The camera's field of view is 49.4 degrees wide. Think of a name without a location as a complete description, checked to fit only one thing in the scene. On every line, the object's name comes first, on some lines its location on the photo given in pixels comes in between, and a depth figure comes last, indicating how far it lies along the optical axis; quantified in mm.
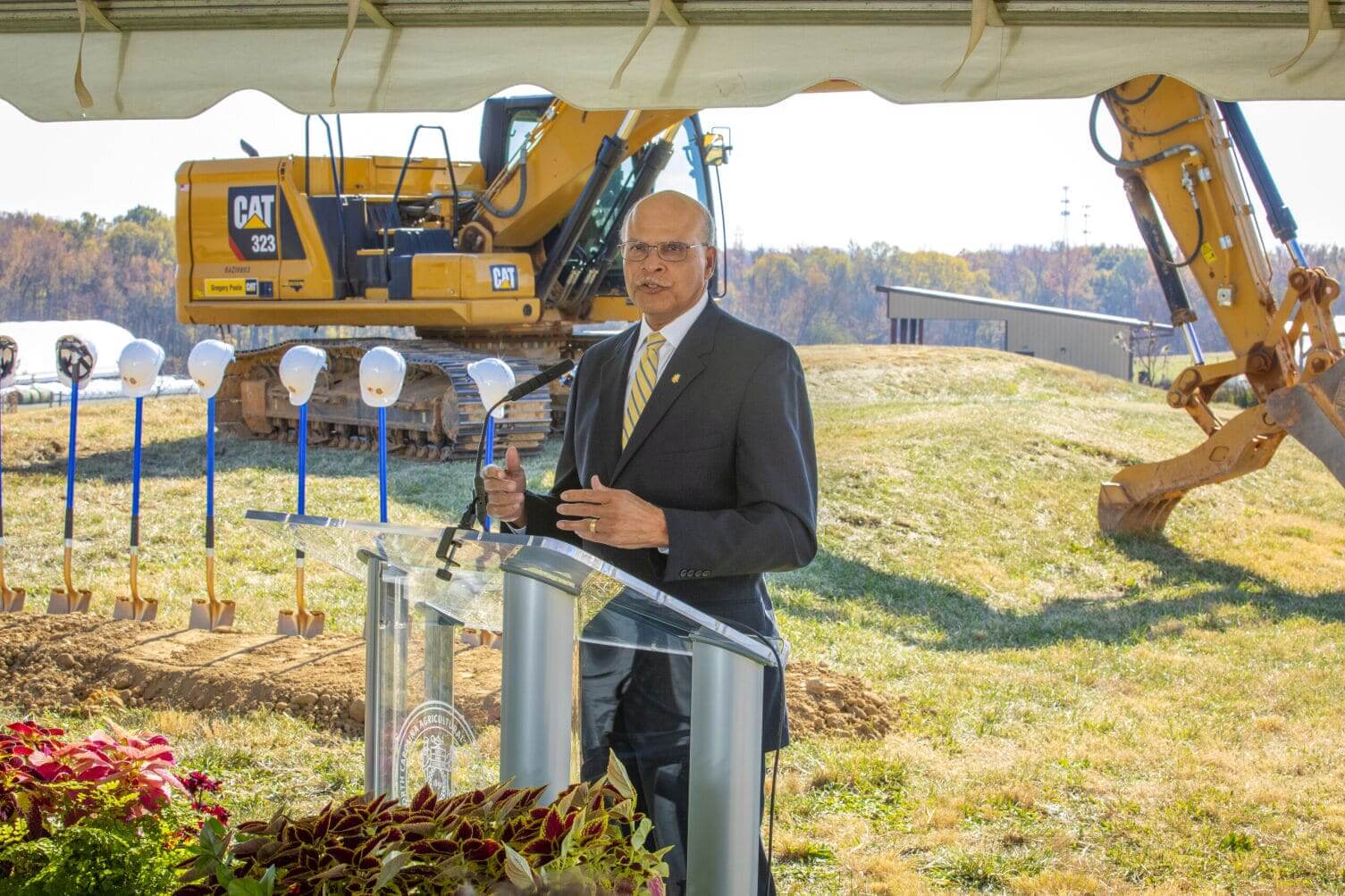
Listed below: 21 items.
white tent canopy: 3535
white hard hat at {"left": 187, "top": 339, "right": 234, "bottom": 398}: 7445
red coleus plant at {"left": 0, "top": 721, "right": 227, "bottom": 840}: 2547
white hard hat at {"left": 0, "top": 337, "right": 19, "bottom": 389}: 7996
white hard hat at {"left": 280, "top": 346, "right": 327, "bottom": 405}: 7336
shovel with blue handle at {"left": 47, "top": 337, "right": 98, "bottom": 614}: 7969
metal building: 51469
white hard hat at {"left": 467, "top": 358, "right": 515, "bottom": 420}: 6703
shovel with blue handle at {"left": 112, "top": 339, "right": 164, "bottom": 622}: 7664
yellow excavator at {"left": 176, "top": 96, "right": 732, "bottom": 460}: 14672
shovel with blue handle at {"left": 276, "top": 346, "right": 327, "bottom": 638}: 7348
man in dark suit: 2846
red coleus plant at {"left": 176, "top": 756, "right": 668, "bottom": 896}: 1884
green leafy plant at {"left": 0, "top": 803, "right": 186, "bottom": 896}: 2350
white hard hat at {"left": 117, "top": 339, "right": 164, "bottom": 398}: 7660
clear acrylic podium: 2316
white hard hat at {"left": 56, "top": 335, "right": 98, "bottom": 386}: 7957
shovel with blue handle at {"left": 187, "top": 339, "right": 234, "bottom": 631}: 7453
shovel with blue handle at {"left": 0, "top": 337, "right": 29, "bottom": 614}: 8016
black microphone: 2766
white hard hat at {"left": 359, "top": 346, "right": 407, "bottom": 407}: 7113
